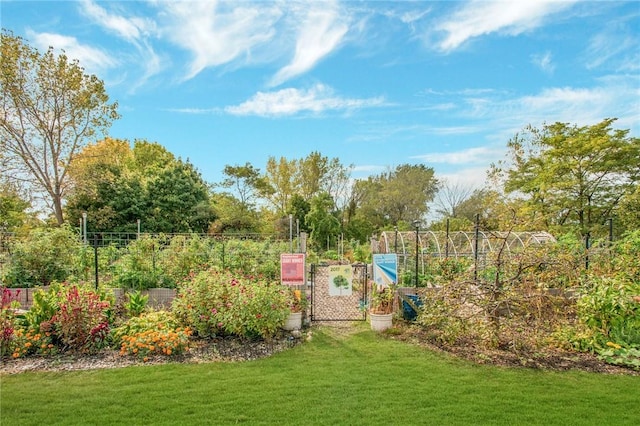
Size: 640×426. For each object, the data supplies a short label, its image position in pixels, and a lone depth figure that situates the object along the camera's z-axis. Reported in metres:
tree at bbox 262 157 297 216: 25.97
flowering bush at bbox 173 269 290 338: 5.22
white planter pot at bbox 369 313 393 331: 6.03
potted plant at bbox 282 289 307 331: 5.96
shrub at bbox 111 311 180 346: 5.02
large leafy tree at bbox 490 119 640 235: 12.40
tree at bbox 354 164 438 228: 26.28
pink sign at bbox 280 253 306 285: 6.37
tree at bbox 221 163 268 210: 24.38
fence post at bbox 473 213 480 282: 5.96
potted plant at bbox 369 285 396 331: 6.04
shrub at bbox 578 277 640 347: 4.77
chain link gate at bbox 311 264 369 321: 6.89
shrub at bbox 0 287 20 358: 4.66
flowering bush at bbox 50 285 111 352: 4.81
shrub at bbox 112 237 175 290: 7.36
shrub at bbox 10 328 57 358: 4.67
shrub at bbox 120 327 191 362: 4.69
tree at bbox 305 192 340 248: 21.08
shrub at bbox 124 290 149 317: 5.71
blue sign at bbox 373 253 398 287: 6.31
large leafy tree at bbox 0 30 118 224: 14.87
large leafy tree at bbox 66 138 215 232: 17.84
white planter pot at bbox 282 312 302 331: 5.95
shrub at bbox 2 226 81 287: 7.66
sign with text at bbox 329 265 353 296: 6.35
